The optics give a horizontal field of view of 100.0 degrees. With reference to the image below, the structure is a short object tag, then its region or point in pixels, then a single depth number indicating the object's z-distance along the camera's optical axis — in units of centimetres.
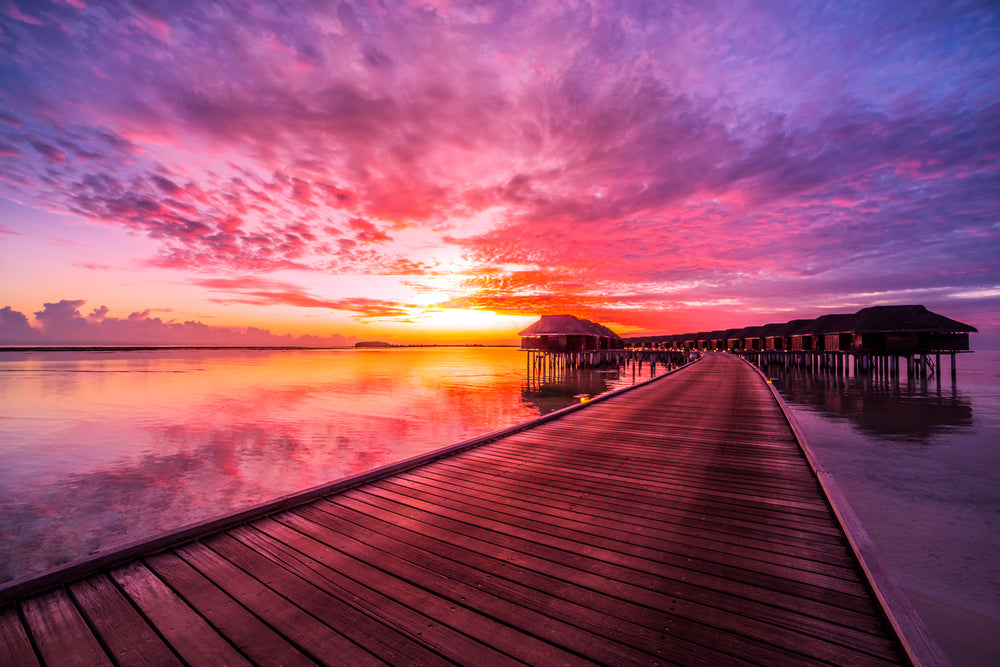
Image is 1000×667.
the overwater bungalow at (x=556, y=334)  5044
